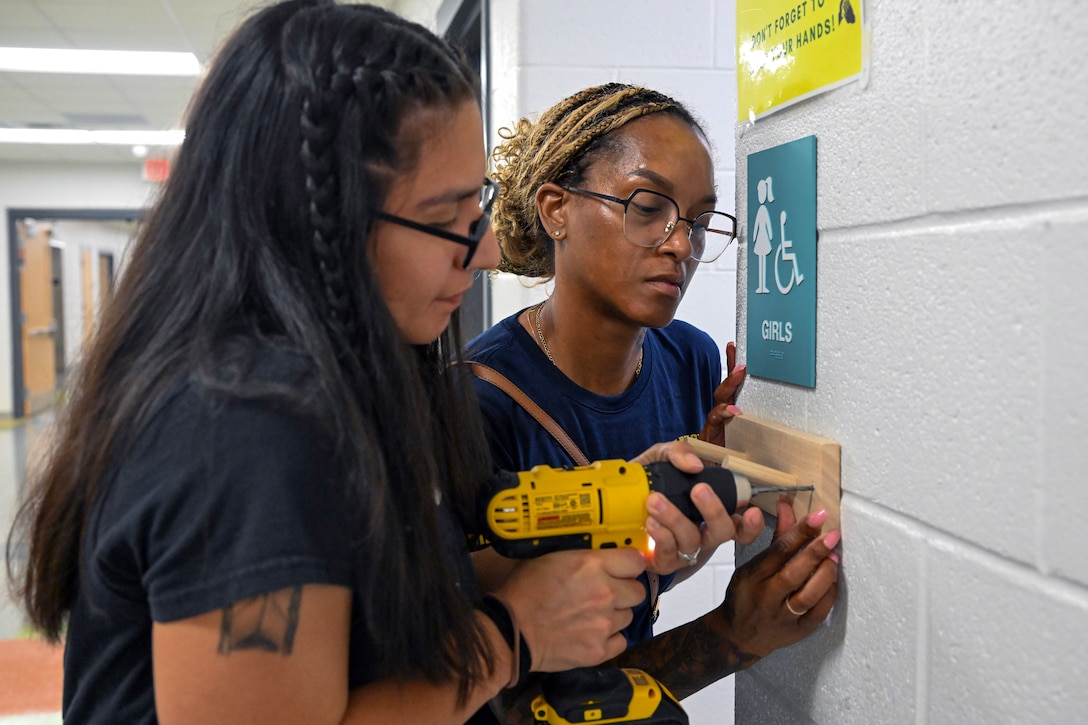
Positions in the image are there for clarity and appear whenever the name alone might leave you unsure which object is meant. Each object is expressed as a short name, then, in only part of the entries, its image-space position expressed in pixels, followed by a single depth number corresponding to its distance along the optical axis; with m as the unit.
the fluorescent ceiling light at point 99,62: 5.91
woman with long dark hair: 0.73
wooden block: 0.99
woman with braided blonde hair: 1.41
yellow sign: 0.92
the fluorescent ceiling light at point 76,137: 8.47
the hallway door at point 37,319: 11.00
